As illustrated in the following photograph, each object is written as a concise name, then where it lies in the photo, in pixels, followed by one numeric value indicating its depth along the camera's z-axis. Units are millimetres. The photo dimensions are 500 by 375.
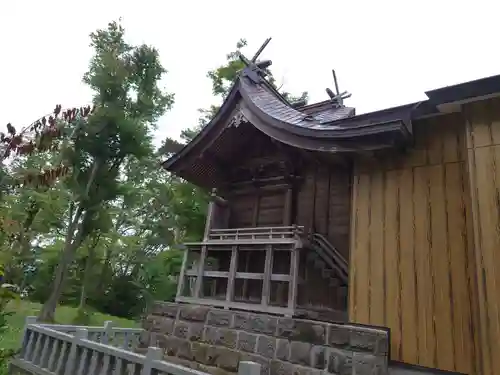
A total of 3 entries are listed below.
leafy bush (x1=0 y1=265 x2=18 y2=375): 3088
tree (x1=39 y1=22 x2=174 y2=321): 11703
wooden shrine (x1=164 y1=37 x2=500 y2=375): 3781
